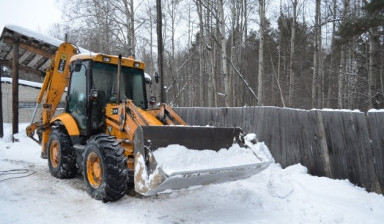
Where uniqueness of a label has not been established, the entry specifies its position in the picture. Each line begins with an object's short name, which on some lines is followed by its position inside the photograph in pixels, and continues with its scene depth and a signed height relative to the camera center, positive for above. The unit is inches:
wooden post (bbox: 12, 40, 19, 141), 505.0 +36.7
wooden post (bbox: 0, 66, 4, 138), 536.3 -18.3
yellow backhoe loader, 179.2 -13.1
